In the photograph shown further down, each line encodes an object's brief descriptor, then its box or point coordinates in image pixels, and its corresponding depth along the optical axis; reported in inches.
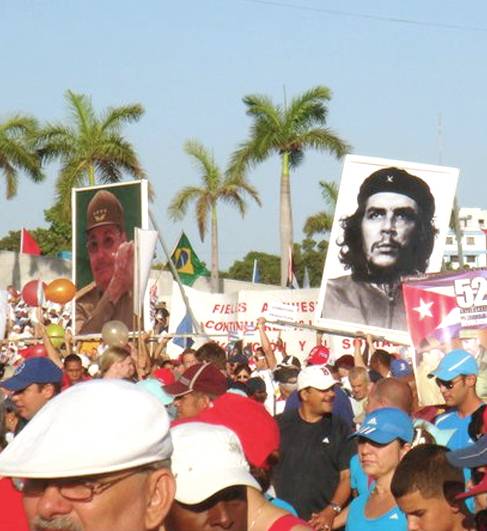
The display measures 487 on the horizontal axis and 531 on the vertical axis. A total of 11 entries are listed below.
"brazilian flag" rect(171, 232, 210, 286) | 1342.3
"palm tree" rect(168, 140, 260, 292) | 1871.3
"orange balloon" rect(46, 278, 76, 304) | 900.0
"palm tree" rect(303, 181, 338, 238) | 2145.7
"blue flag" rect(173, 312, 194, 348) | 872.4
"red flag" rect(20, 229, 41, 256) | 1615.4
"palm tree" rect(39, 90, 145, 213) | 1644.9
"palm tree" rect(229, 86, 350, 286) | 1686.8
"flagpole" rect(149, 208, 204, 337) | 841.7
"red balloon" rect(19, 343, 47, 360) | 591.2
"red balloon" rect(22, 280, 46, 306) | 881.5
